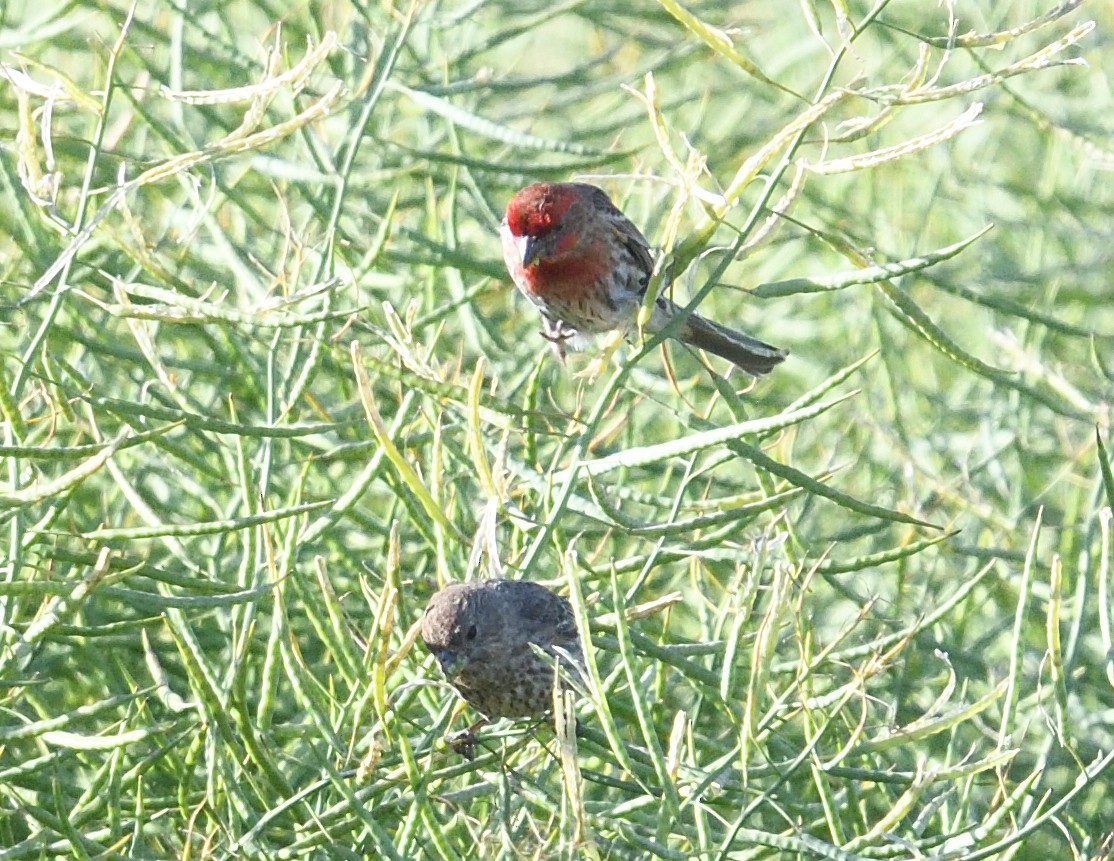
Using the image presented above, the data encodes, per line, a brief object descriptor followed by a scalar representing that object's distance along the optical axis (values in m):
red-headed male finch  8.97
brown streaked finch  6.16
